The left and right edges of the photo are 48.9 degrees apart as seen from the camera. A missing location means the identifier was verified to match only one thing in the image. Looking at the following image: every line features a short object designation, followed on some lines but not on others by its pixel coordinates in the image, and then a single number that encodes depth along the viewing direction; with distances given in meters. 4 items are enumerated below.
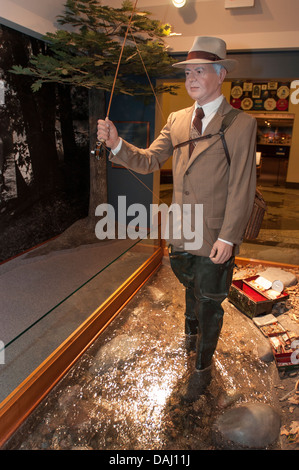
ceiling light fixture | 3.90
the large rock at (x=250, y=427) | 1.57
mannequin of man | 1.62
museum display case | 1.57
